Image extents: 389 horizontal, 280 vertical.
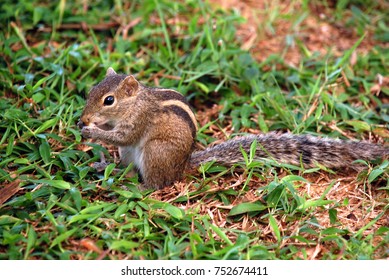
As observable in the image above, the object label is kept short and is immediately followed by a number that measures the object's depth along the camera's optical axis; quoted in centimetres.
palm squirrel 854
